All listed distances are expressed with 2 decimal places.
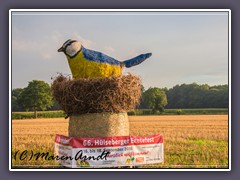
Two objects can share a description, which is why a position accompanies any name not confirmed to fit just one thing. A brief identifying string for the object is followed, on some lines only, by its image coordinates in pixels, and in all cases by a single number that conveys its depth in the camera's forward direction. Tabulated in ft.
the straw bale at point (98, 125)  29.81
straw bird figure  29.68
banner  29.27
